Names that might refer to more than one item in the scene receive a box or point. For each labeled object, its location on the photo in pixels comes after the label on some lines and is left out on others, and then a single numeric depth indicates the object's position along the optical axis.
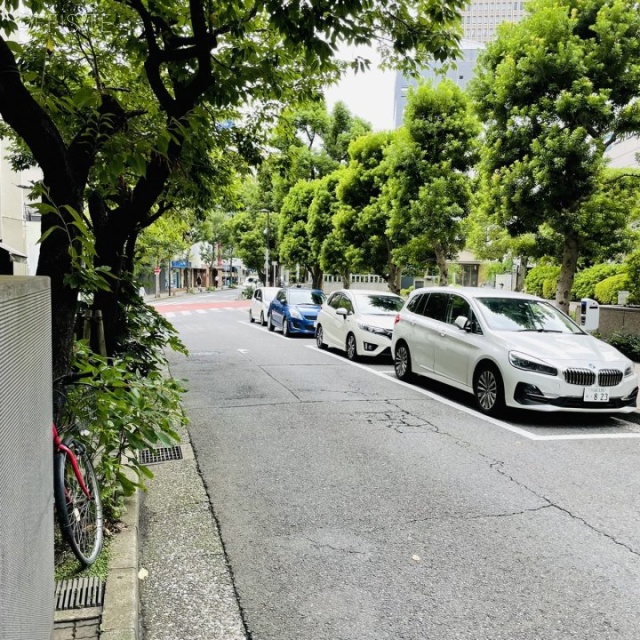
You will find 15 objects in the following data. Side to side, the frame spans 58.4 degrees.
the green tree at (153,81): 3.49
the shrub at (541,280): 23.94
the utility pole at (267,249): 44.38
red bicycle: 3.02
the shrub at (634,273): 12.56
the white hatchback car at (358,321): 12.45
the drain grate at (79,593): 2.91
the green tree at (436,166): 16.34
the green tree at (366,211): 22.02
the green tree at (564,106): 11.07
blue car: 17.83
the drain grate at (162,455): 5.75
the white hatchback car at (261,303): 22.55
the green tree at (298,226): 34.91
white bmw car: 7.08
